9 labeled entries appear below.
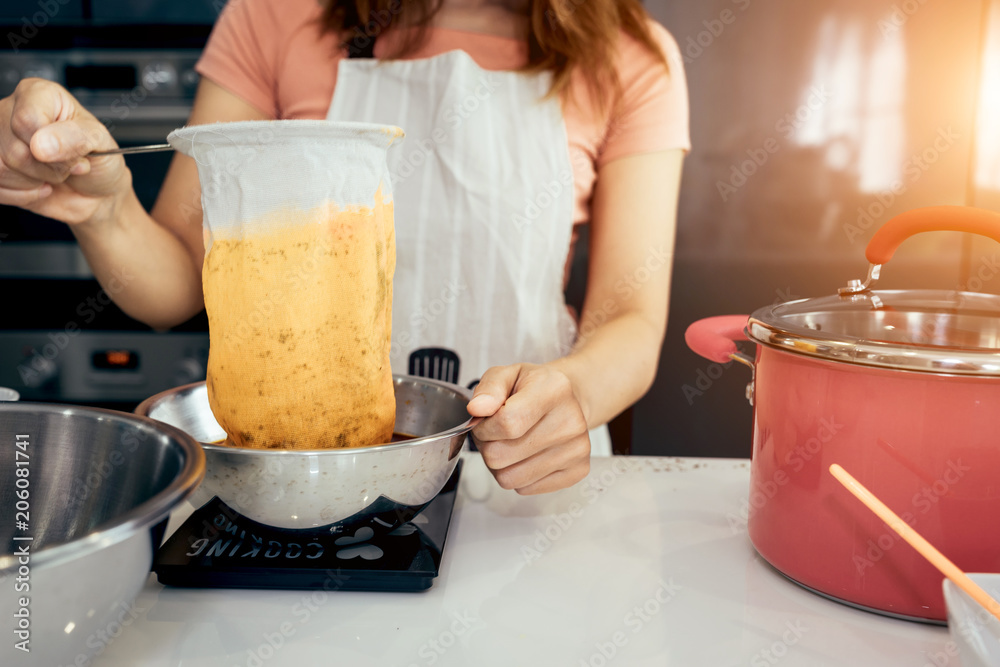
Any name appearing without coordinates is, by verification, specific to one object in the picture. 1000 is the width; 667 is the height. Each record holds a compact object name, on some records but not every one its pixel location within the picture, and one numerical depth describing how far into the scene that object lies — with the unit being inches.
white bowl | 13.5
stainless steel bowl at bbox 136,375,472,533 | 17.0
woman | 37.1
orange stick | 14.4
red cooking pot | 15.7
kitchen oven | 56.2
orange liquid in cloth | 18.5
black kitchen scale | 18.3
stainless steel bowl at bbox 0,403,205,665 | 11.5
